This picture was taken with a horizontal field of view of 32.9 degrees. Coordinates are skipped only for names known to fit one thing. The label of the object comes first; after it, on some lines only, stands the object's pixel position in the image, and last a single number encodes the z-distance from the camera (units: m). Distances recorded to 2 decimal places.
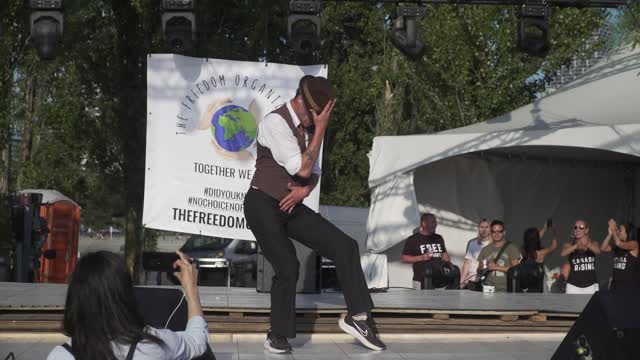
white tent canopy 12.38
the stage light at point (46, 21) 12.00
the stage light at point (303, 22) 12.14
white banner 10.52
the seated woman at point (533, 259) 11.43
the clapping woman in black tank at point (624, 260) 11.22
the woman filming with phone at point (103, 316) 3.31
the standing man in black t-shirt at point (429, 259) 12.06
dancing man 6.62
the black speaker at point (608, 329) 4.88
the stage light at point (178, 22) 11.98
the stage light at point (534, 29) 12.53
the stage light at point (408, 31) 12.77
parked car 18.97
